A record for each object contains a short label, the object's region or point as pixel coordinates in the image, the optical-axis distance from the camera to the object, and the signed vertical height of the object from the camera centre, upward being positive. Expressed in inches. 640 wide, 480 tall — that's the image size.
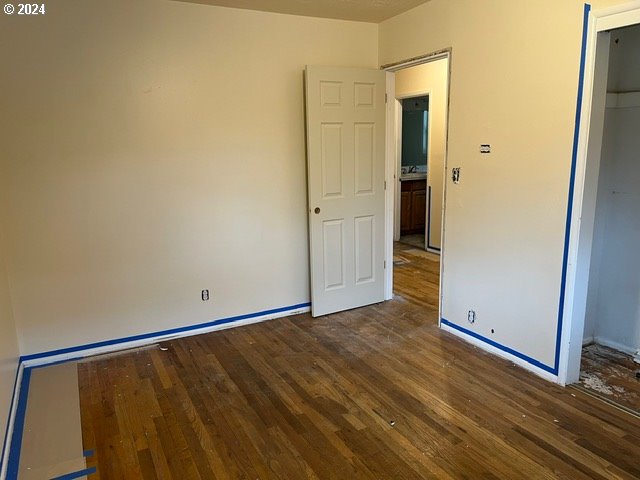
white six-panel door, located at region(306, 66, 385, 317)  146.3 -11.8
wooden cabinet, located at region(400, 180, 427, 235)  274.7 -35.5
